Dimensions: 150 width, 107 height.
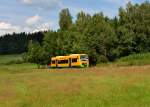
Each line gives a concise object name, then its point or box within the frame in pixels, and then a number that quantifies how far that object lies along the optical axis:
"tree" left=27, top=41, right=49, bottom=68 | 61.98
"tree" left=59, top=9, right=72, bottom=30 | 74.14
